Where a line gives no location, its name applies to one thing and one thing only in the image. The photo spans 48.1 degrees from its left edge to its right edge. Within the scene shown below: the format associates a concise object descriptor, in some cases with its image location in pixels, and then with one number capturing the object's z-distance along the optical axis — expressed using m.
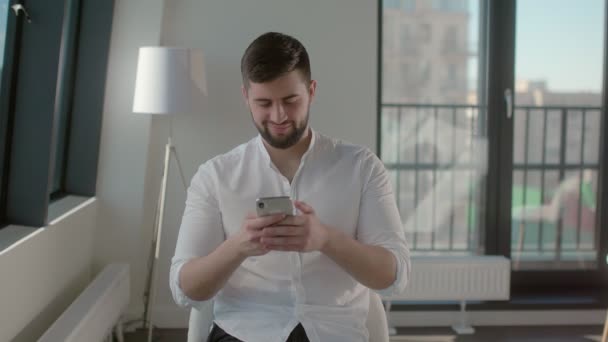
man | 1.77
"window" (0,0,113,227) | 2.74
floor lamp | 3.49
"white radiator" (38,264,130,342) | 2.53
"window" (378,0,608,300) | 4.29
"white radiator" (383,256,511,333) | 3.98
